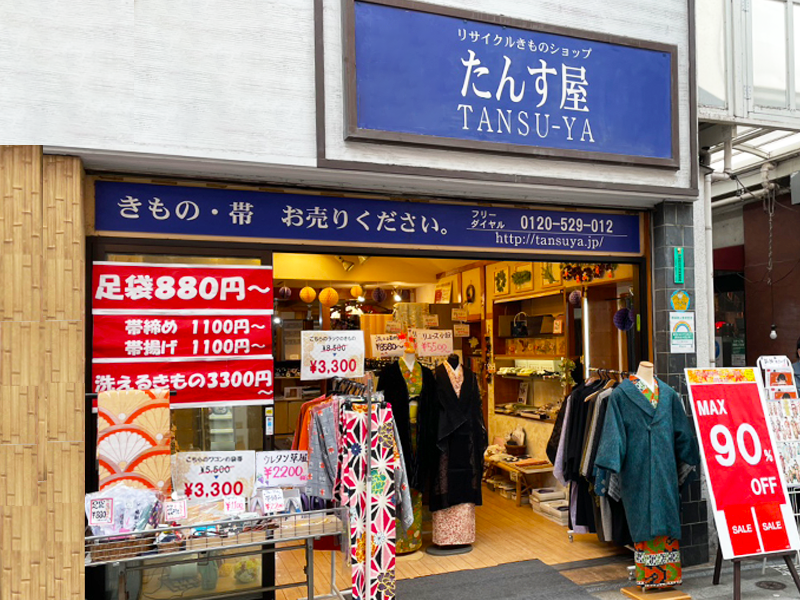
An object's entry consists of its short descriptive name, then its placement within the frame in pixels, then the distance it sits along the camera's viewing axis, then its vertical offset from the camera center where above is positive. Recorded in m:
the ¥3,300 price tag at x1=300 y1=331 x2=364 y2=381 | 4.08 -0.21
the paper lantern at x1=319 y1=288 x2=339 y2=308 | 6.89 +0.31
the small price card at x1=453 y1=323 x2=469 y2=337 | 7.93 -0.09
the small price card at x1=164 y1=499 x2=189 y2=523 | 3.23 -0.97
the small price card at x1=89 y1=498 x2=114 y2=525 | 3.15 -0.94
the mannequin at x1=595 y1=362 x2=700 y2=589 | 4.16 -0.98
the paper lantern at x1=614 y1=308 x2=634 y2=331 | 5.20 +0.01
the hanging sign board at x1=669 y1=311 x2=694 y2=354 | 4.76 -0.10
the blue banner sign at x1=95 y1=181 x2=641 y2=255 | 3.73 +0.70
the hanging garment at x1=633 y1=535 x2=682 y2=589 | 4.19 -1.66
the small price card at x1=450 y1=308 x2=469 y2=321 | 7.83 +0.10
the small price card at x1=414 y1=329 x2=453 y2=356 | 5.39 -0.17
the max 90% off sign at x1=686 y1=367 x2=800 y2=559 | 4.01 -0.98
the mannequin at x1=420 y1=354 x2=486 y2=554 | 5.20 -1.19
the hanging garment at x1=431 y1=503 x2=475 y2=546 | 5.20 -1.73
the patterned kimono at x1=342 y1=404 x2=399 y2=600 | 3.65 -1.02
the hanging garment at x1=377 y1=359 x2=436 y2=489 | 5.22 -0.63
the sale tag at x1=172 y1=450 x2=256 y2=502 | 3.71 -0.90
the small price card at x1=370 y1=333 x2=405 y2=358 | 5.34 -0.19
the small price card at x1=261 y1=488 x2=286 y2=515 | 3.42 -0.98
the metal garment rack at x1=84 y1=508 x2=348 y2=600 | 3.04 -1.11
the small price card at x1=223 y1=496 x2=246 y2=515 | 3.37 -0.99
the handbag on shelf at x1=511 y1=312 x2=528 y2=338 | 7.75 -0.07
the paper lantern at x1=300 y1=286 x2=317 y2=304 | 7.04 +0.35
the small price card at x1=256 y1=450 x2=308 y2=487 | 3.82 -0.89
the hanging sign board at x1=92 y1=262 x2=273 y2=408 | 3.65 -0.03
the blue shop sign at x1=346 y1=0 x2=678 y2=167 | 3.83 +1.58
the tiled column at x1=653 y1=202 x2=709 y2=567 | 4.73 -0.03
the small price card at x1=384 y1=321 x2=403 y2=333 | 6.04 -0.04
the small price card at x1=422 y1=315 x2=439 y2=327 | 6.69 +0.03
